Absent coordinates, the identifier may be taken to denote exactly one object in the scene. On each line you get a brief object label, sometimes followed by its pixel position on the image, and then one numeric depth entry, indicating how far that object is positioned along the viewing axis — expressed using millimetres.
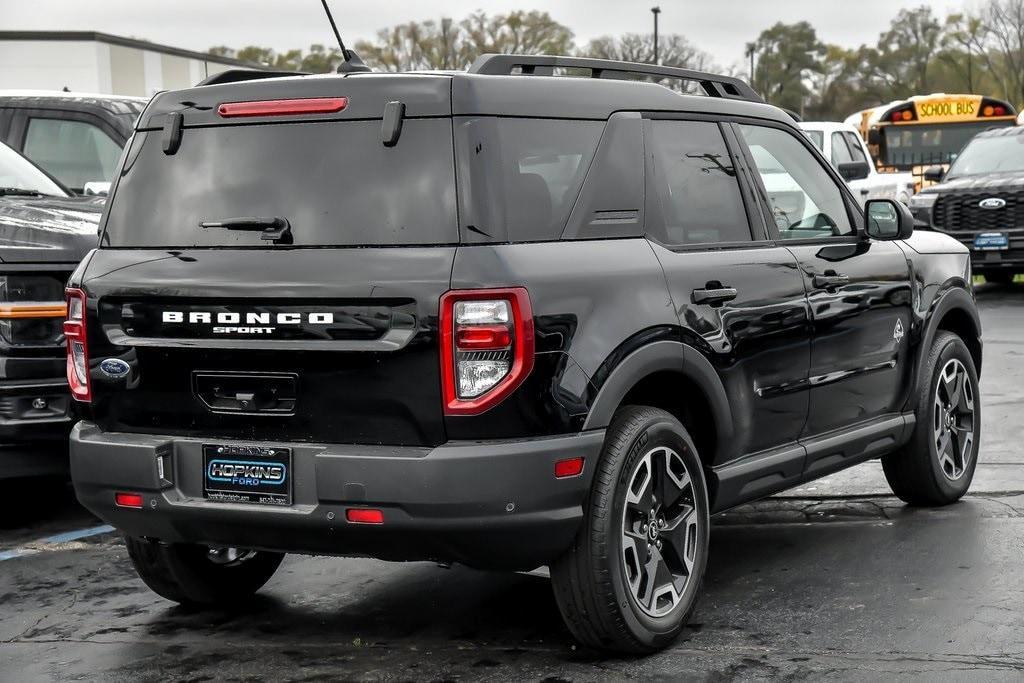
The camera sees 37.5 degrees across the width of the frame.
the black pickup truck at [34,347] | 6594
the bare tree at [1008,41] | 83062
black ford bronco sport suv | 4328
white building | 59156
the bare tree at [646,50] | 76188
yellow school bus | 27422
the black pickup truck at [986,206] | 17891
